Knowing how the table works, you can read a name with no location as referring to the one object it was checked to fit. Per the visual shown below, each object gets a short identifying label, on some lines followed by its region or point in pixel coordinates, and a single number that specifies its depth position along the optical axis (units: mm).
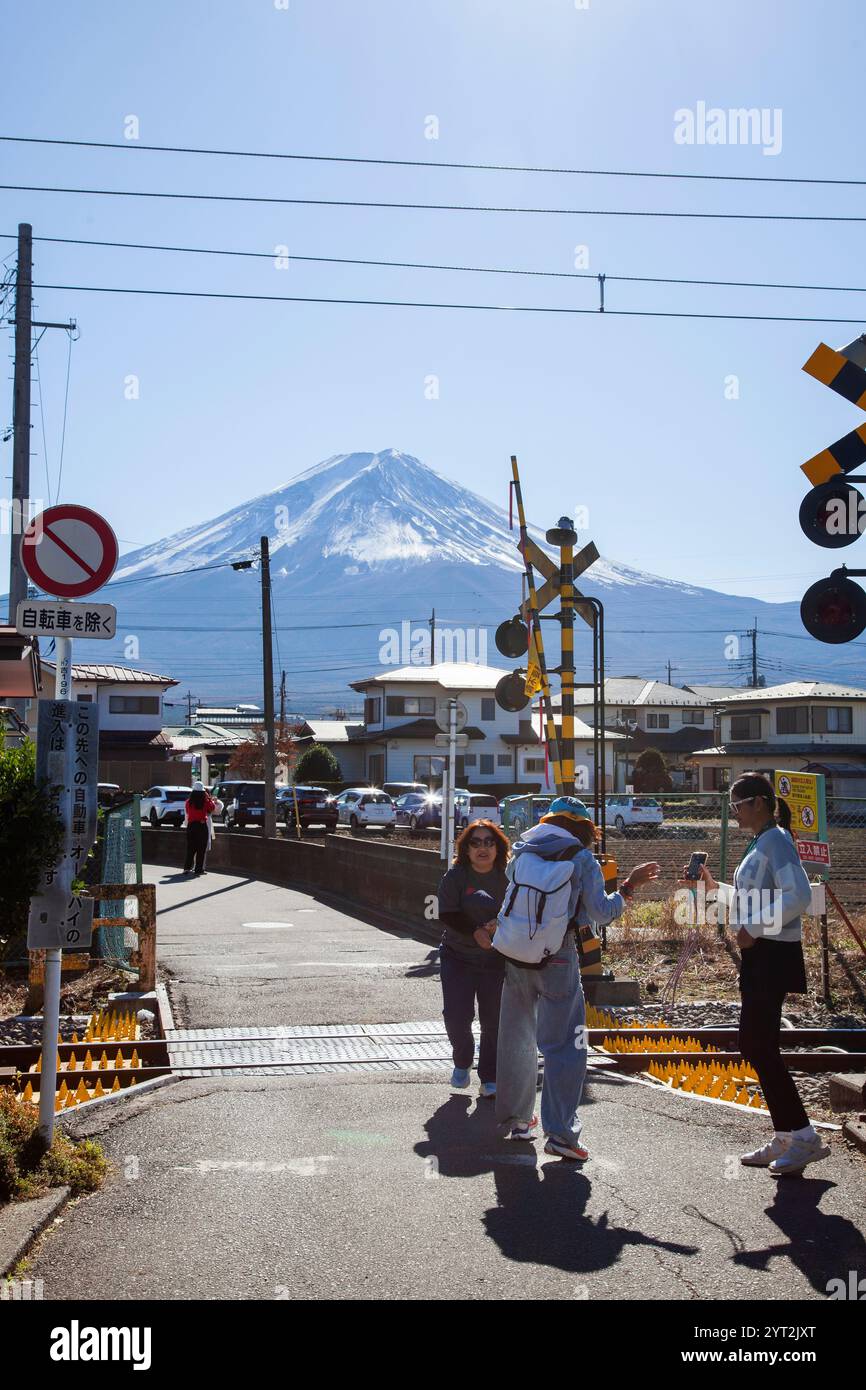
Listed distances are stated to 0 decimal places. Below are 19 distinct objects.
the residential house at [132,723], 57188
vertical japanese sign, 6000
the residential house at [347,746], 69875
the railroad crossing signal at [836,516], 7449
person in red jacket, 25103
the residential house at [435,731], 62375
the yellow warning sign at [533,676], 12172
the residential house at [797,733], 55531
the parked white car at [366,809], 42500
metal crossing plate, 8484
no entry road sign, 6262
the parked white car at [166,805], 43094
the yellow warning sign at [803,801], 12289
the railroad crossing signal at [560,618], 11133
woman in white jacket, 5895
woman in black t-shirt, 7680
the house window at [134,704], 61250
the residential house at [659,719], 75625
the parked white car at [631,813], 46062
